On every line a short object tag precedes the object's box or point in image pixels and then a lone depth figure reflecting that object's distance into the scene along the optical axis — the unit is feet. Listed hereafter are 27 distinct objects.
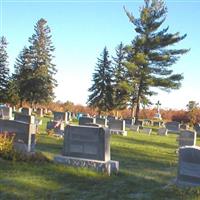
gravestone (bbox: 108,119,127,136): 76.90
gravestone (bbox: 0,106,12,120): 75.93
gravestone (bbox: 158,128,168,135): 94.00
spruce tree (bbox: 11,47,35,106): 165.37
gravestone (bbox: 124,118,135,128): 104.56
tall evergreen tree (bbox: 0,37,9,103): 164.86
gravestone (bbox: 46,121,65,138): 58.25
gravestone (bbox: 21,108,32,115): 95.60
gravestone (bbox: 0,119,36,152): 36.44
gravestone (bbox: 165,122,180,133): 110.78
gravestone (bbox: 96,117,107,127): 80.31
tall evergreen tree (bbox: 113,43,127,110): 157.76
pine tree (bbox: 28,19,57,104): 166.16
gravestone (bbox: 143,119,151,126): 143.21
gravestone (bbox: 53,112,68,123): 96.45
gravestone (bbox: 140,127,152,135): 92.81
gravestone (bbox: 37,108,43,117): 119.77
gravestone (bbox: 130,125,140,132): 97.16
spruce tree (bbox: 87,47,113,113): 163.63
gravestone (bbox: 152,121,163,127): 139.53
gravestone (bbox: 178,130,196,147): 53.76
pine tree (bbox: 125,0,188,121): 131.03
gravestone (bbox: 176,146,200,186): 28.17
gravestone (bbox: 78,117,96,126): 67.49
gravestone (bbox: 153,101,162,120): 188.85
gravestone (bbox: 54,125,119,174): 32.64
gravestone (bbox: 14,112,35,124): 58.67
